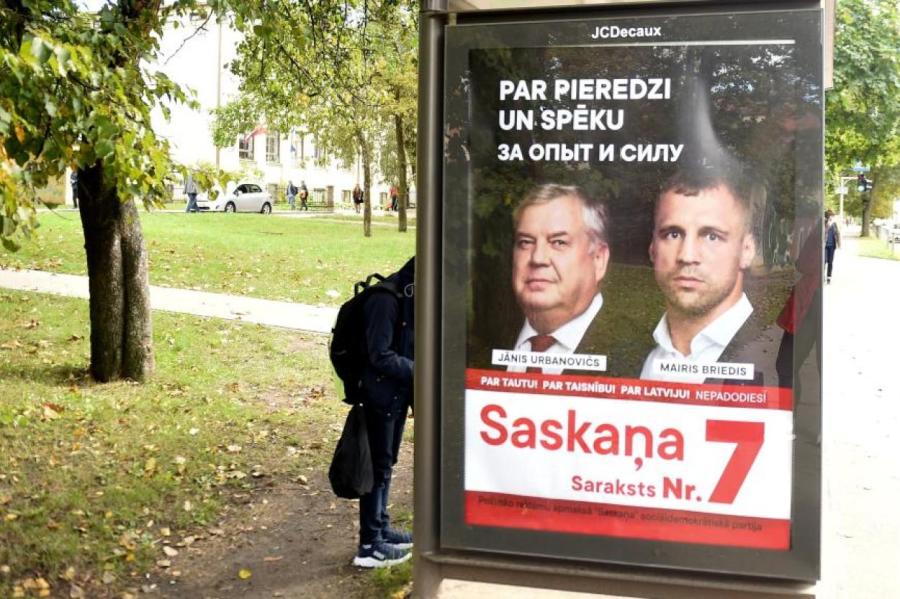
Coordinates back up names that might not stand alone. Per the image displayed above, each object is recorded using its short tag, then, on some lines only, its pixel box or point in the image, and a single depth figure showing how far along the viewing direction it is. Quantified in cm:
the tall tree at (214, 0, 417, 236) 1080
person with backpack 489
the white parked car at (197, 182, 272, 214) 4616
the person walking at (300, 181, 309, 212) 5562
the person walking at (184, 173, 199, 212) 3609
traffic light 4241
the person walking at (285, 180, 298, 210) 5786
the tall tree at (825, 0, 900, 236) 2408
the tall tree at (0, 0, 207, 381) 444
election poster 380
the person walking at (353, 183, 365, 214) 5512
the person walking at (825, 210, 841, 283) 2634
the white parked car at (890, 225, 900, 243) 5093
